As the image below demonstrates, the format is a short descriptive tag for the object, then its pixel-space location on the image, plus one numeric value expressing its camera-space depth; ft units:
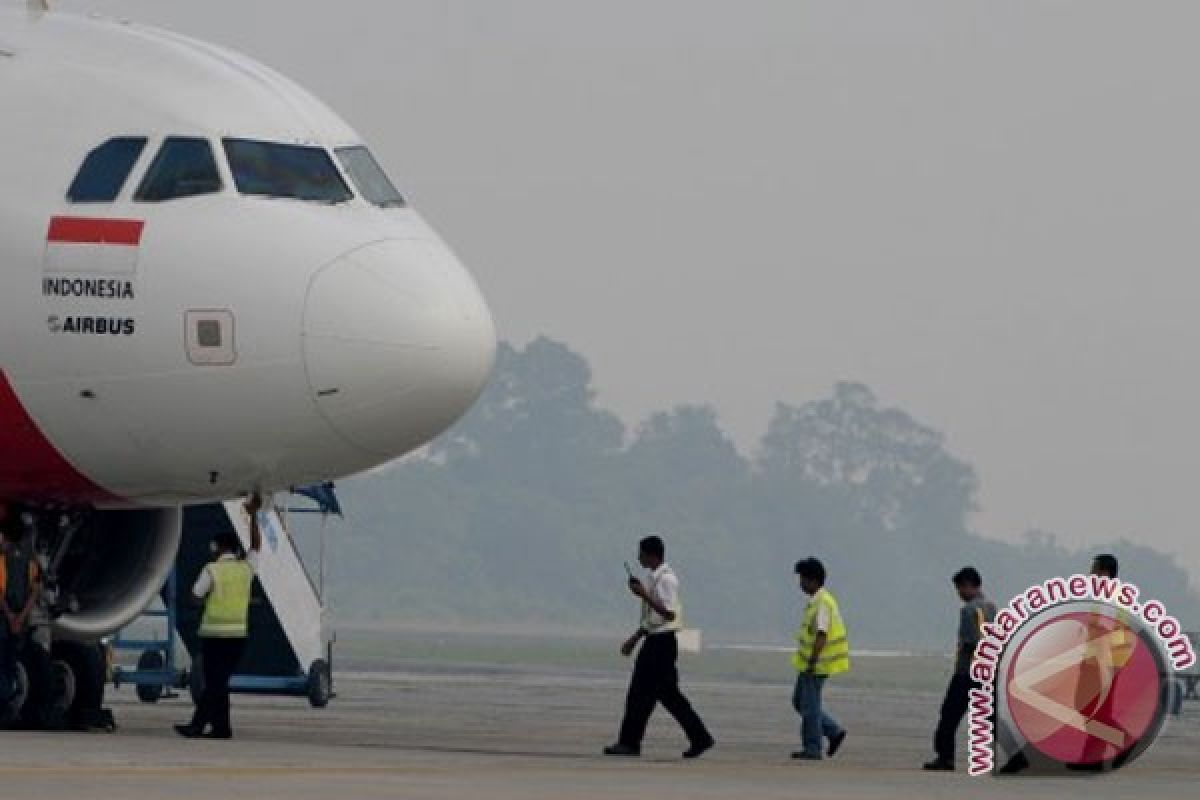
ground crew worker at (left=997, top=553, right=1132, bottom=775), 94.63
